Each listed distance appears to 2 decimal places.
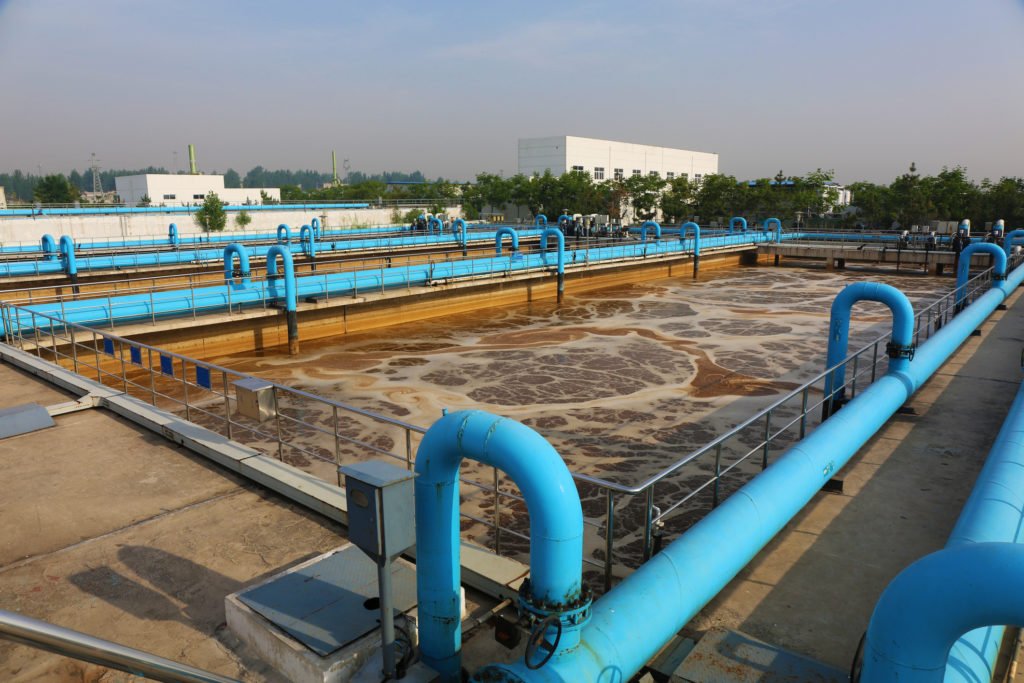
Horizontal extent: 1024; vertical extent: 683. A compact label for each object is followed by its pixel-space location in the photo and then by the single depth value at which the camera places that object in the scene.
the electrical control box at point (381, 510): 3.98
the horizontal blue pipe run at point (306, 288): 18.05
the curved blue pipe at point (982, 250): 20.30
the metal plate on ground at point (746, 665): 4.96
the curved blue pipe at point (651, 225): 42.88
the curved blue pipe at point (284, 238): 36.82
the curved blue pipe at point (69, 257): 25.00
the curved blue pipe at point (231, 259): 23.16
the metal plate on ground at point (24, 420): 8.88
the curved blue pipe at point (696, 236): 40.03
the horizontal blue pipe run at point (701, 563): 4.50
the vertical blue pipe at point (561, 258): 31.83
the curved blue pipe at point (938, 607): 3.22
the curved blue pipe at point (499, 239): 36.19
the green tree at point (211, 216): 46.66
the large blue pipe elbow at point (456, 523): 4.04
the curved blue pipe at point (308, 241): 34.45
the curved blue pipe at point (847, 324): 11.45
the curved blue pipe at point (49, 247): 26.88
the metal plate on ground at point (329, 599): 4.64
